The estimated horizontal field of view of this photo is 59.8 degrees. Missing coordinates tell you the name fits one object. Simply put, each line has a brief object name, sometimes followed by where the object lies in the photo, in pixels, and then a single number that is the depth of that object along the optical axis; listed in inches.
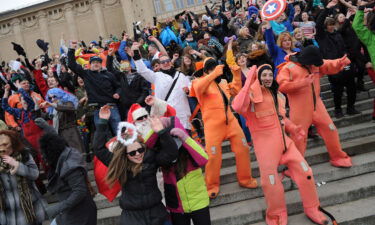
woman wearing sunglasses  114.8
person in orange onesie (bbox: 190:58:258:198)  179.0
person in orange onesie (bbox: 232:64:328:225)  150.0
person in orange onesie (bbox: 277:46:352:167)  173.6
